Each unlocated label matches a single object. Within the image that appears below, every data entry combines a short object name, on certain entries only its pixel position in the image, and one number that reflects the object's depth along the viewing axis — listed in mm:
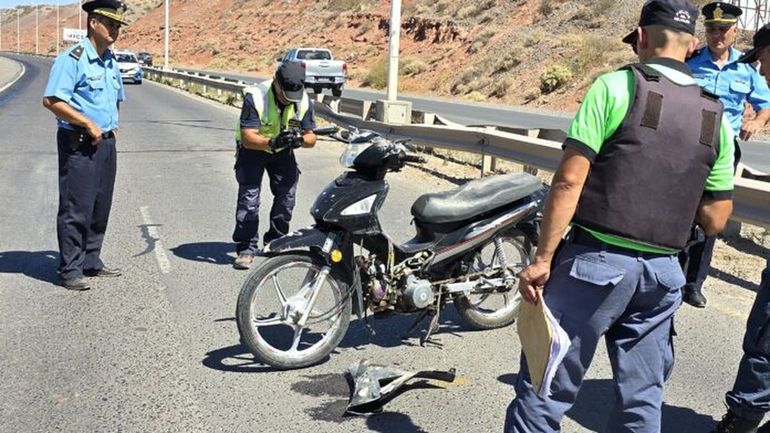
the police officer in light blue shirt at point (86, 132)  5855
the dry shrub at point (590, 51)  34531
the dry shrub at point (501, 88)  36281
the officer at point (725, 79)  5500
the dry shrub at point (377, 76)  47500
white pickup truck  33906
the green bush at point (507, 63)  39156
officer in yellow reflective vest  6211
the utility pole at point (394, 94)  14898
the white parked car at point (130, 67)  41375
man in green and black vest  2785
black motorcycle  4586
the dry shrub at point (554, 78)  33688
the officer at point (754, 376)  3562
